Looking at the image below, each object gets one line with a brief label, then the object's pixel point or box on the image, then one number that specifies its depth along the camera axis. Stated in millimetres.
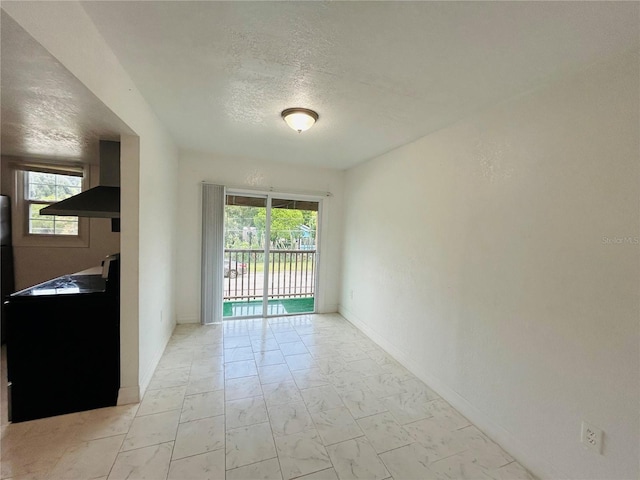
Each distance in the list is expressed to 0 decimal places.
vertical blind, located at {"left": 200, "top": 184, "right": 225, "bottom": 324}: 3557
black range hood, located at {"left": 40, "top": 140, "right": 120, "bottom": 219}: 2014
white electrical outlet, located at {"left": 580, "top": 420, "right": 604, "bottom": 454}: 1334
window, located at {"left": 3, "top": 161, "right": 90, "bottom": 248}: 3119
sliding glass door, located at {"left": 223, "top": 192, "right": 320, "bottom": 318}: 3957
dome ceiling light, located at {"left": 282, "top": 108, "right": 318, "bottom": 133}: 2115
